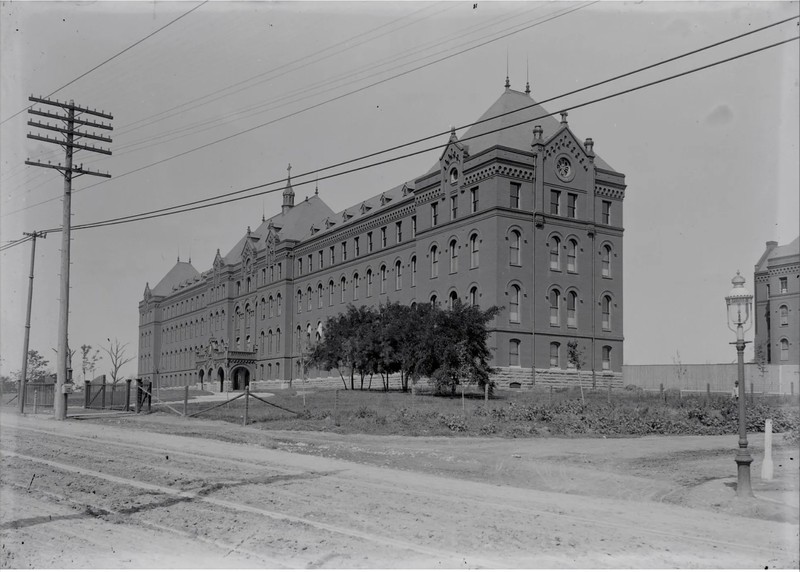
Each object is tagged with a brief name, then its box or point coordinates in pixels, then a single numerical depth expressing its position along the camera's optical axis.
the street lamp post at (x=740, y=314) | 13.76
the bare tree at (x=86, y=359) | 94.25
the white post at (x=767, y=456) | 15.19
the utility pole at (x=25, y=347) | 38.23
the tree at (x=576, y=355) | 49.38
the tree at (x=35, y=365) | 85.78
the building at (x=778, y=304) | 69.94
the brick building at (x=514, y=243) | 50.72
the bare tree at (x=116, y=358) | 99.82
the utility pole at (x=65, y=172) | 31.73
